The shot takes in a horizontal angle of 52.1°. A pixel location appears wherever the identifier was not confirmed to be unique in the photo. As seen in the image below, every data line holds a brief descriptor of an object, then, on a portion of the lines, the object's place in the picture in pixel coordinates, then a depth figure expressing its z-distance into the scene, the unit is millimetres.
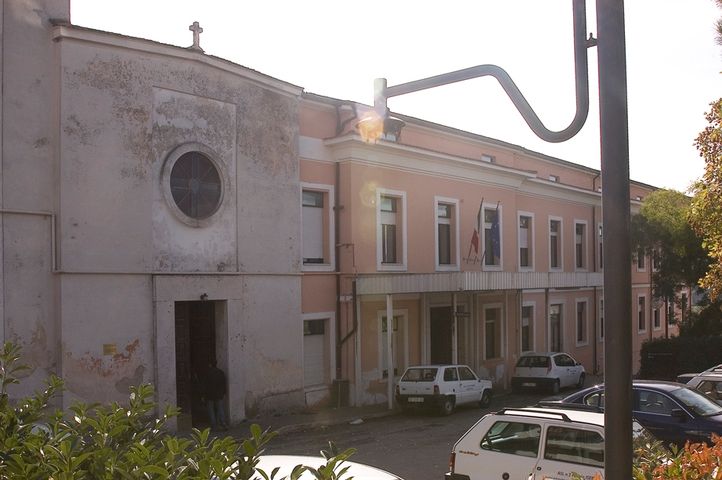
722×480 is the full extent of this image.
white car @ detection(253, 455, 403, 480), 5790
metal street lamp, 3703
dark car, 12570
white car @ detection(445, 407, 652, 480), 9008
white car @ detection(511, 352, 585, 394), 26234
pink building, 22406
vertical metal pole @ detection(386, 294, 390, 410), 21609
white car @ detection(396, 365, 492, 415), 20906
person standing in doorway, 18406
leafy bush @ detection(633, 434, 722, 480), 5156
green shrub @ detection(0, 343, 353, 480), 3158
